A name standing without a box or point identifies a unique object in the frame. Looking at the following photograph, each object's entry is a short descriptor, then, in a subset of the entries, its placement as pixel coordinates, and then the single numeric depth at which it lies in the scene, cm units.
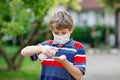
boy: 436
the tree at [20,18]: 1013
